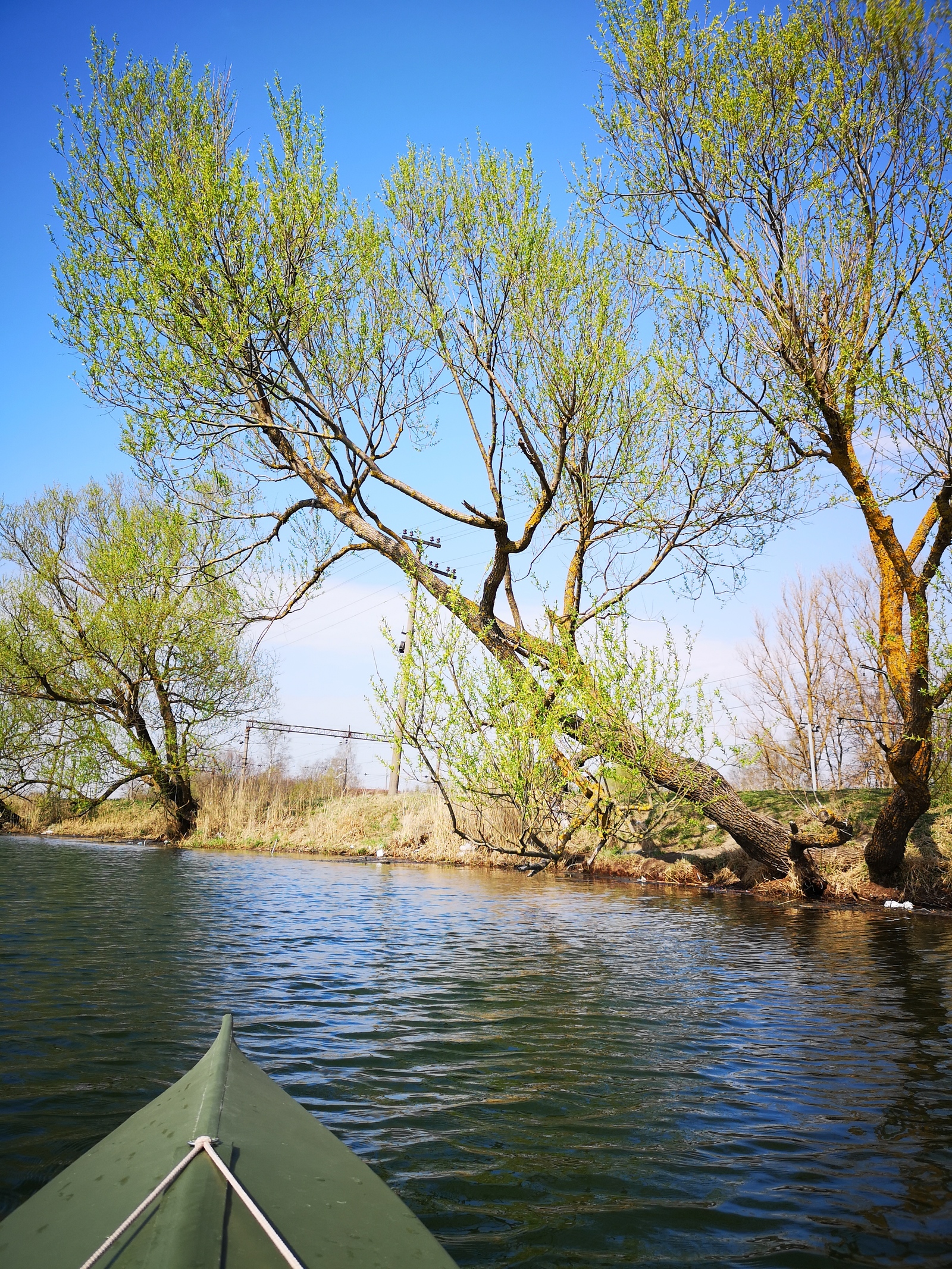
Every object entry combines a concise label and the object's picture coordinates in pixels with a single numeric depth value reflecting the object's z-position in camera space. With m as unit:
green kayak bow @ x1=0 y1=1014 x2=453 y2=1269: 1.74
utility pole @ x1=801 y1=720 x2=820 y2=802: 24.55
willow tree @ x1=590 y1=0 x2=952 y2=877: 9.57
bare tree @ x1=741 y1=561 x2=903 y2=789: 24.14
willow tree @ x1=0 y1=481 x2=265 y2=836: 20.45
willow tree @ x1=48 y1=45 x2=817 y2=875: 10.49
